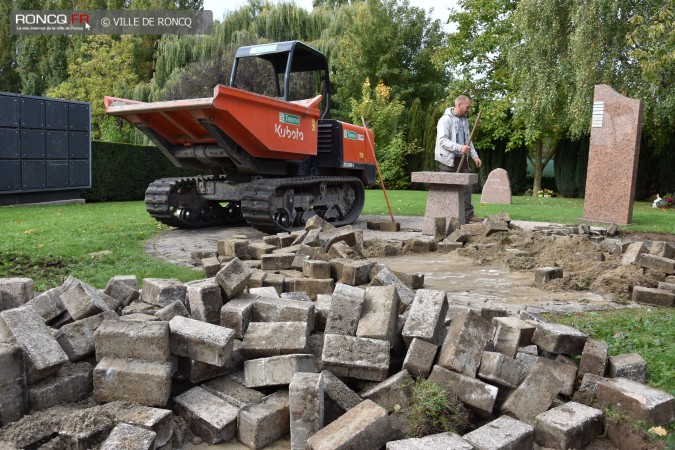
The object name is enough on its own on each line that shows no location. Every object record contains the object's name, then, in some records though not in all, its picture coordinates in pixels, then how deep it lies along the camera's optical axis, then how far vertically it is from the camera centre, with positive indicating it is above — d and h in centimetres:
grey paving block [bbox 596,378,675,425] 272 -105
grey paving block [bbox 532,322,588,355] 331 -92
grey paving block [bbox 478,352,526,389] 290 -97
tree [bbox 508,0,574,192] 1911 +401
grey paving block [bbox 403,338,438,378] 298 -95
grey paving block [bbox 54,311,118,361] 300 -94
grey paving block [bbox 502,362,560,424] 279 -106
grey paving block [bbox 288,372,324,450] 260 -109
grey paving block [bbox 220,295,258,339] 337 -89
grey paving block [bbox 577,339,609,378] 316 -98
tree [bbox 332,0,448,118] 3238 +690
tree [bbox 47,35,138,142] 2697 +412
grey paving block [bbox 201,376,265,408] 288 -115
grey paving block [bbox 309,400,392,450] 243 -112
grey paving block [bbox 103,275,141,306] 393 -89
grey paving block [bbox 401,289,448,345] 307 -78
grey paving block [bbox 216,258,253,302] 355 -70
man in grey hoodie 957 +62
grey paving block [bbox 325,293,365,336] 323 -81
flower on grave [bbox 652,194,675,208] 1945 -62
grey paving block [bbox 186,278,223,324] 343 -82
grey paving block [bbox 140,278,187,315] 378 -85
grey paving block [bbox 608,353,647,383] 315 -102
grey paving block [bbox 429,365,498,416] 279 -104
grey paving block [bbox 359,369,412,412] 283 -109
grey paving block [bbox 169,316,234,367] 286 -88
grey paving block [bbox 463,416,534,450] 246 -113
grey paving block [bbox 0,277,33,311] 355 -85
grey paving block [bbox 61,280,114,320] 329 -82
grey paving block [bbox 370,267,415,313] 394 -82
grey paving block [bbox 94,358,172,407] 276 -106
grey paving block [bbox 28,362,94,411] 272 -110
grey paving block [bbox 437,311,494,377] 291 -87
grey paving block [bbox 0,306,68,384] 271 -89
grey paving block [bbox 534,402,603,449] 259 -113
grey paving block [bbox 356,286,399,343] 309 -79
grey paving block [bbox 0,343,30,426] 262 -105
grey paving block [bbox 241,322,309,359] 306 -92
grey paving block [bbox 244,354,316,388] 289 -102
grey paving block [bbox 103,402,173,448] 257 -115
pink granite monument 1170 +53
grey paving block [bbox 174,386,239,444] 274 -120
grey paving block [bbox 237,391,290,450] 268 -120
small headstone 1822 -40
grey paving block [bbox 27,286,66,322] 336 -87
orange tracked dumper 838 +23
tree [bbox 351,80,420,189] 2714 +164
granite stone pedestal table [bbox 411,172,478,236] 925 -33
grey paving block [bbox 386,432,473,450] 239 -112
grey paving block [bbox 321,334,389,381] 295 -96
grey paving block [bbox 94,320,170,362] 287 -90
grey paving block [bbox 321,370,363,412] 279 -109
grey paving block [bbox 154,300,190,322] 329 -86
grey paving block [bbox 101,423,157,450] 240 -116
